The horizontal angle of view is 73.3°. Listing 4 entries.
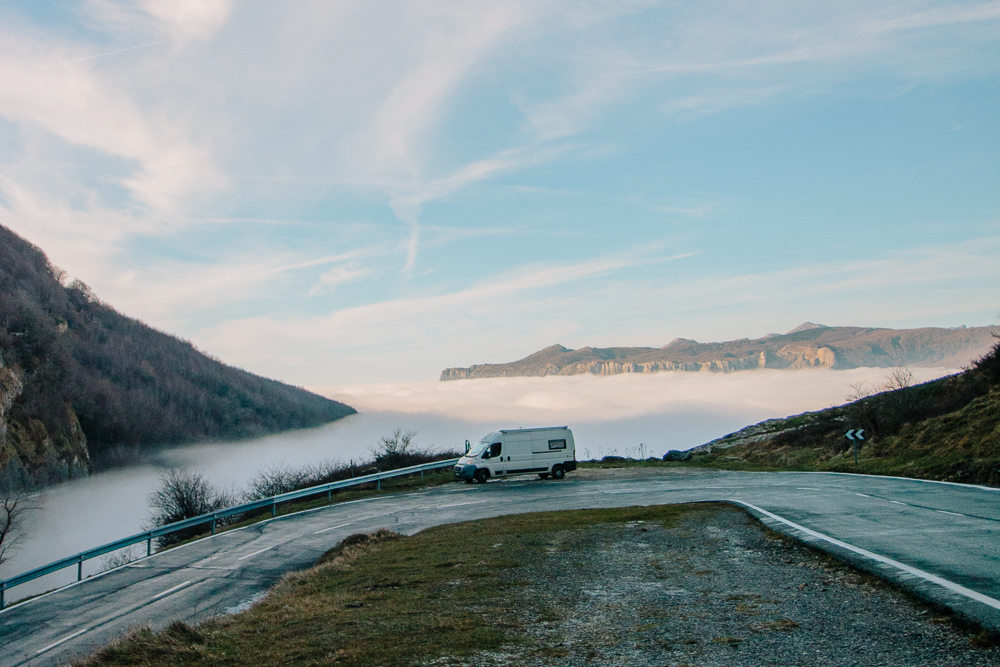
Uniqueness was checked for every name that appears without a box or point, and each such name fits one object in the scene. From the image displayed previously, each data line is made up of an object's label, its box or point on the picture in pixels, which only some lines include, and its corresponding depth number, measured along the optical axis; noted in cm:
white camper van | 3650
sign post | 3584
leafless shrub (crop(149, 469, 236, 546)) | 4606
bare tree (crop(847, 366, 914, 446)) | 4403
